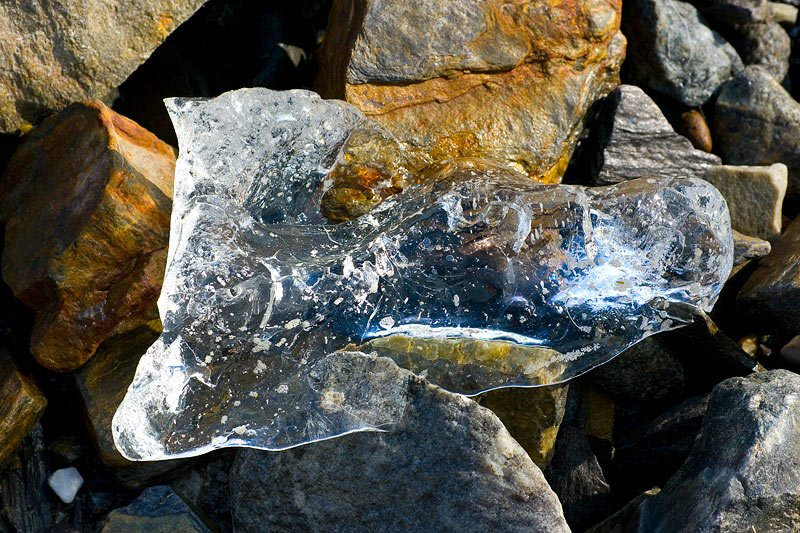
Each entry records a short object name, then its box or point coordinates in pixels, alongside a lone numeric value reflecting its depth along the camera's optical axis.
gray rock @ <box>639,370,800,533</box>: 2.54
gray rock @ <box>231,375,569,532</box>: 2.65
